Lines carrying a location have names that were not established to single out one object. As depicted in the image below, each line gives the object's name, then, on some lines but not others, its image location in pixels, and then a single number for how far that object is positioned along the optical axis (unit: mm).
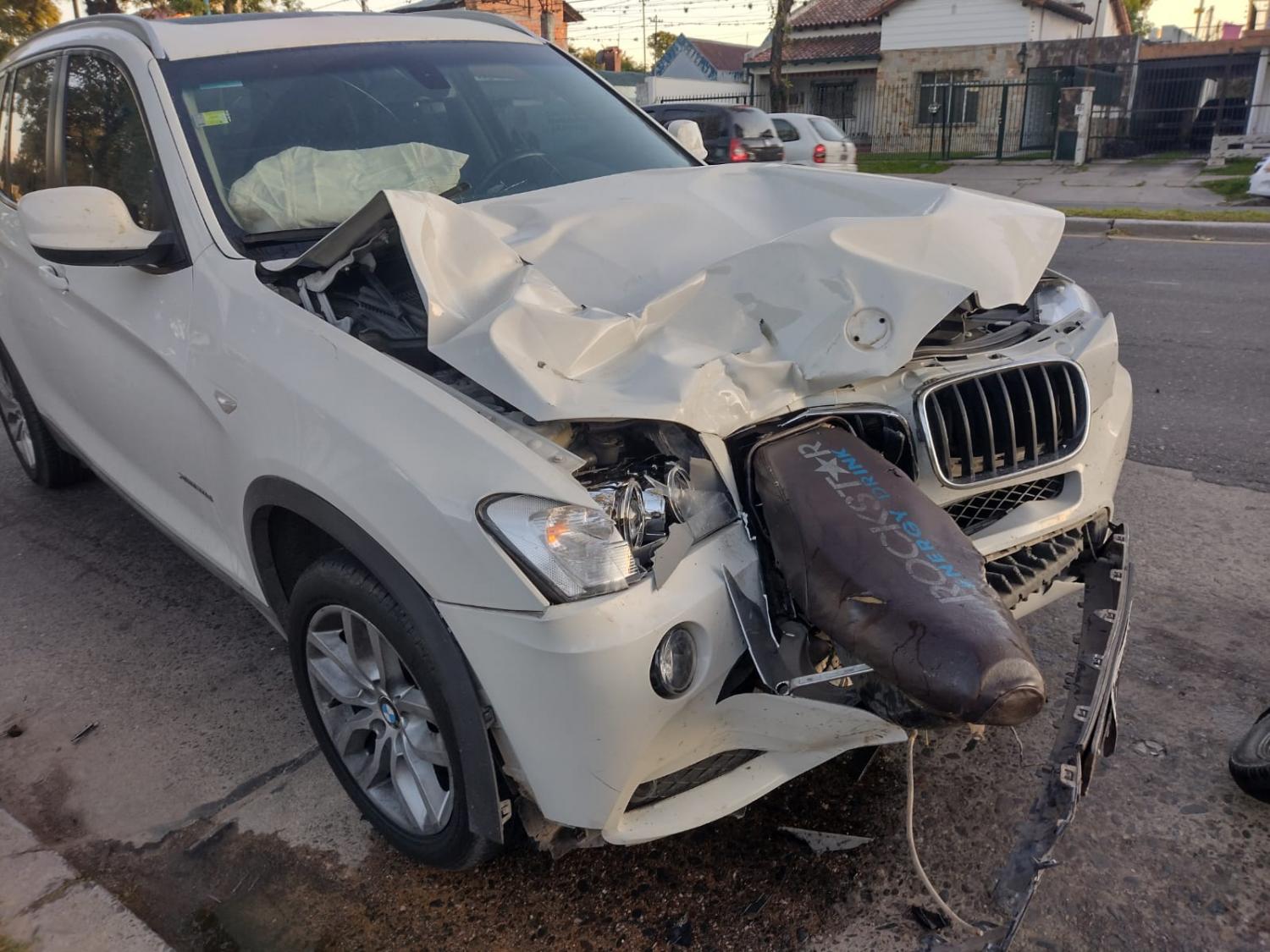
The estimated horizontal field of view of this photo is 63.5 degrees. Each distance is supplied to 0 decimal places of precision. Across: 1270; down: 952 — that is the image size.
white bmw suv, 2027
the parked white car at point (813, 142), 15828
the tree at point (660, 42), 83250
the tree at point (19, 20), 22391
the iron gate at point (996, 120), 27297
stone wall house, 27781
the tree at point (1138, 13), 70562
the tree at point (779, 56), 26406
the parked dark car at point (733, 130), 14133
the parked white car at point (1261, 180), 14086
